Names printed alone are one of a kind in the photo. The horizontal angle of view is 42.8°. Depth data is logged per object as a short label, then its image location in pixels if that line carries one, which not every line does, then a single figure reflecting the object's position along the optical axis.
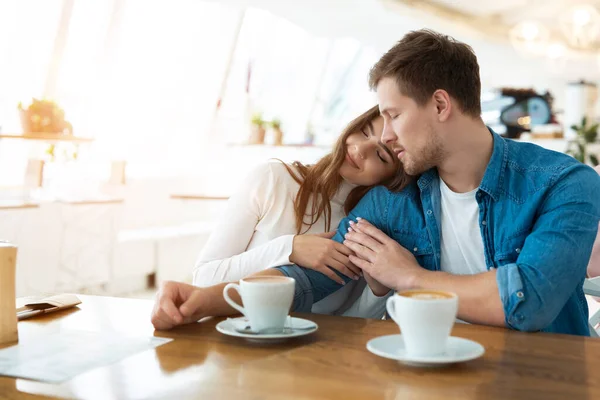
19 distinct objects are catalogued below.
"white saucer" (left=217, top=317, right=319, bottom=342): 1.25
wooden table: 0.99
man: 1.51
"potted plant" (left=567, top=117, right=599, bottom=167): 6.65
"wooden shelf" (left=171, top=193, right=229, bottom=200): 6.57
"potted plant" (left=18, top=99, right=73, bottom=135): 5.50
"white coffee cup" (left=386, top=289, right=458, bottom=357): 1.09
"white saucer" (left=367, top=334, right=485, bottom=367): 1.09
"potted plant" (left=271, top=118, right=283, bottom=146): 8.14
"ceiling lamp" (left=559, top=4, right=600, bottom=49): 8.02
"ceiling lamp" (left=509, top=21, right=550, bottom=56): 8.55
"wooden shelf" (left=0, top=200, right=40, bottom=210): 4.87
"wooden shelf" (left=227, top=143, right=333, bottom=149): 7.98
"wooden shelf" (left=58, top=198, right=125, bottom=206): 5.39
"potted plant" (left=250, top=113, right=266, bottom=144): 8.14
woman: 2.01
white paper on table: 1.10
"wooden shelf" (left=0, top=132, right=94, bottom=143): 5.36
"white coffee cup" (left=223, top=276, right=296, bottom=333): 1.25
